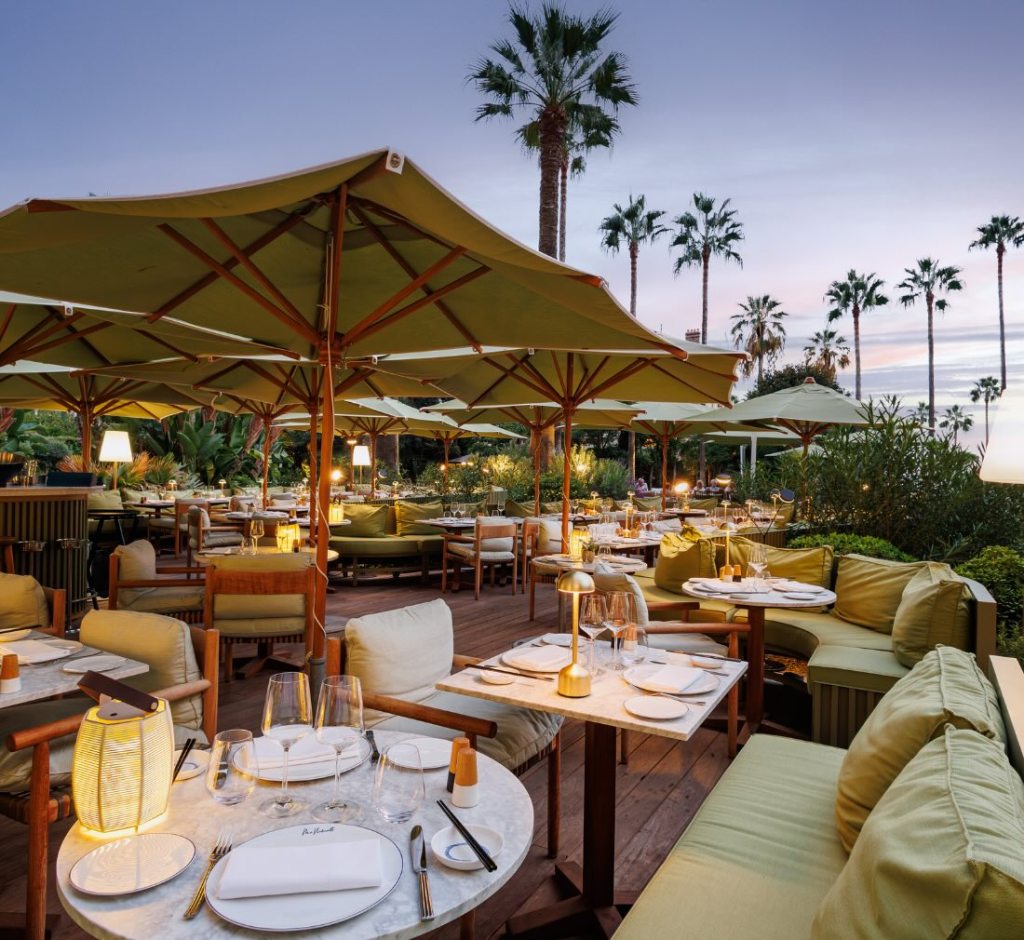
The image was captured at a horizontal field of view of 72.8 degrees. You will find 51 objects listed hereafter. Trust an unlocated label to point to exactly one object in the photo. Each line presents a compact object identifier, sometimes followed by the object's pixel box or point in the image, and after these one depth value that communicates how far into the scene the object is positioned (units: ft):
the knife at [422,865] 4.01
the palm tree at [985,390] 161.38
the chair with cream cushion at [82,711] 6.85
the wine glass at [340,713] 5.34
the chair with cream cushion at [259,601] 12.88
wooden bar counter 18.99
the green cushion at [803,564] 18.13
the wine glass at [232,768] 5.23
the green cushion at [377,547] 30.81
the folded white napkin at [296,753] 5.85
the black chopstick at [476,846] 4.46
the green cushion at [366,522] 31.71
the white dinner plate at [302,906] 3.86
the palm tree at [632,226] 87.92
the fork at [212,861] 3.97
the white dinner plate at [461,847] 4.50
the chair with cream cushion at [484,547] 27.50
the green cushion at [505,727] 9.00
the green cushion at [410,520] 32.68
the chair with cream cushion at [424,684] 9.29
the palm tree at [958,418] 171.22
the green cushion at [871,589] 15.85
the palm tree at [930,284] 124.88
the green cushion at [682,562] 19.39
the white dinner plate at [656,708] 7.39
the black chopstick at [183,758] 5.77
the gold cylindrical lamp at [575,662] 7.59
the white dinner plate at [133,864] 4.16
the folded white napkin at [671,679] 8.28
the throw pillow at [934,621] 12.87
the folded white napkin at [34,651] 8.89
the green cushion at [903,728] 6.07
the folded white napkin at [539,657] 9.21
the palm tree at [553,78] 46.52
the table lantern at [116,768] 4.61
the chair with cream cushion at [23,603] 11.36
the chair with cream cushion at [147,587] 15.53
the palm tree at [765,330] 113.60
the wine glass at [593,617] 8.59
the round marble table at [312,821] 3.87
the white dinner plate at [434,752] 6.07
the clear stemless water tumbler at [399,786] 4.81
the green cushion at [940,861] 3.29
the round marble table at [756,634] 14.13
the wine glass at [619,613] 8.61
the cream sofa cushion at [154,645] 8.90
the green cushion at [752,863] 5.54
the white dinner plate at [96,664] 8.55
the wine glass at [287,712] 5.35
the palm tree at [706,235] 94.73
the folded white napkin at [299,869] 4.13
